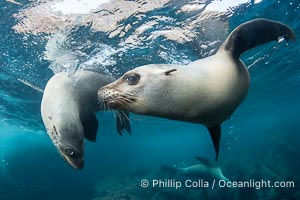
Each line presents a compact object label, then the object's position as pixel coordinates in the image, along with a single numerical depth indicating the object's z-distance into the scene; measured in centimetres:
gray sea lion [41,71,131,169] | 290
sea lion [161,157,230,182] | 1367
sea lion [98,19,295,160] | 273
